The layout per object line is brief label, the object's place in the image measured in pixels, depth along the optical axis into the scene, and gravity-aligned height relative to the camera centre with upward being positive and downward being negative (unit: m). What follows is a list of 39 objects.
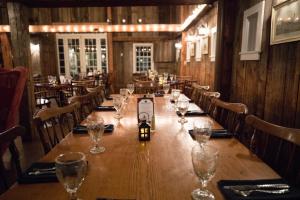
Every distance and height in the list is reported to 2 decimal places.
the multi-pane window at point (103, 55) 10.32 +0.57
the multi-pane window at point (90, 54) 10.28 +0.61
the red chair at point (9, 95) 2.64 -0.31
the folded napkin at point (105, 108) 2.33 -0.40
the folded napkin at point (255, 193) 0.82 -0.45
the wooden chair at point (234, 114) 1.68 -0.36
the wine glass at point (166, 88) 3.40 -0.29
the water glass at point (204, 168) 0.83 -0.36
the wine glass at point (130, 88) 3.13 -0.27
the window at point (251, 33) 2.71 +0.45
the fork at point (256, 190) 0.85 -0.45
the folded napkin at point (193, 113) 2.12 -0.41
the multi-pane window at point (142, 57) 10.55 +0.50
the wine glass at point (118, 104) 1.96 -0.30
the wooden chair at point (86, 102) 2.32 -0.39
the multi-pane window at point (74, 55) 10.21 +0.56
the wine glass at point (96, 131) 1.24 -0.34
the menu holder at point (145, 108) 1.59 -0.27
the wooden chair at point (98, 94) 3.07 -0.38
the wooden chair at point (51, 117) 1.39 -0.34
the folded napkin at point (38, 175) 0.93 -0.44
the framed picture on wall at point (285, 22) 2.01 +0.43
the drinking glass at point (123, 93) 2.43 -0.26
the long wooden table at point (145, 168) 0.86 -0.45
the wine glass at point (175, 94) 2.61 -0.29
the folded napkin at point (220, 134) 1.51 -0.43
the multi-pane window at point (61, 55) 10.11 +0.54
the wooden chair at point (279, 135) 1.12 -0.34
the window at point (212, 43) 4.72 +0.52
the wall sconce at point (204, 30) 5.20 +0.84
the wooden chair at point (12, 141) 1.07 -0.36
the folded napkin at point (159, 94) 3.34 -0.38
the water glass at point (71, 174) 0.75 -0.35
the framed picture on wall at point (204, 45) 5.28 +0.55
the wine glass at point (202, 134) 1.29 -0.37
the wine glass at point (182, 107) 1.85 -0.31
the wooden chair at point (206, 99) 2.39 -0.38
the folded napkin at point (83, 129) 1.59 -0.42
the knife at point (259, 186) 0.88 -0.45
